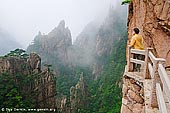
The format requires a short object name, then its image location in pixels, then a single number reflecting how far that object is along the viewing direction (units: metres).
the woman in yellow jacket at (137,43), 6.03
